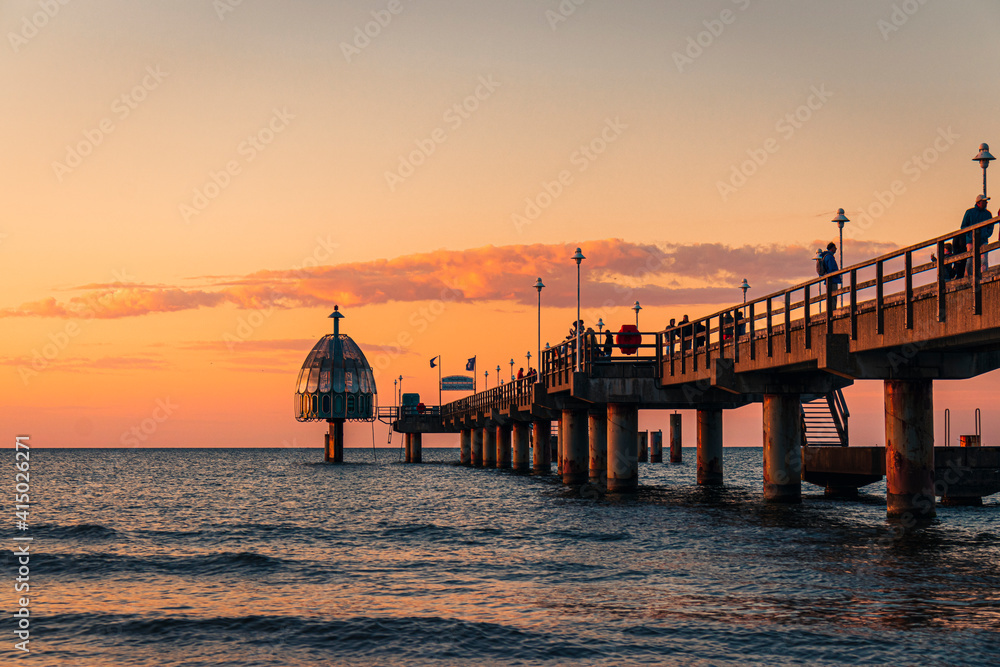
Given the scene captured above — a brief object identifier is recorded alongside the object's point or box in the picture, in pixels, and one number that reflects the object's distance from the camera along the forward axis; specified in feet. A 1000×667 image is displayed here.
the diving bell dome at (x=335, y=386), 422.00
